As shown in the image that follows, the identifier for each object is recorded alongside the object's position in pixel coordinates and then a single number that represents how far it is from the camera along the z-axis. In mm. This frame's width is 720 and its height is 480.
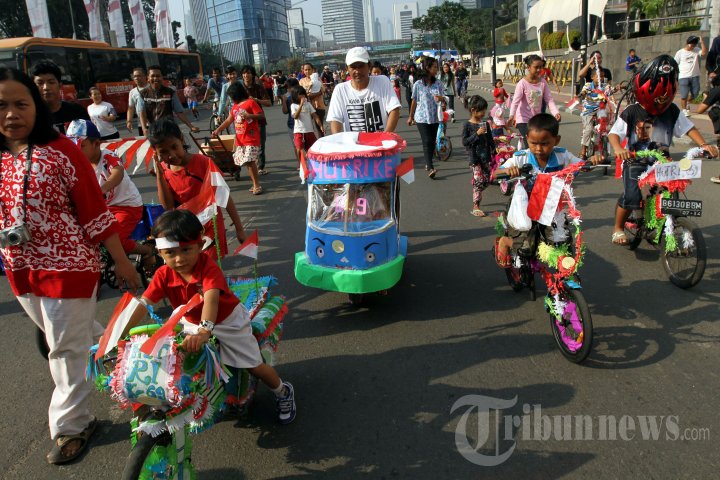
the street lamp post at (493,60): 31752
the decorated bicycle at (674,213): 4125
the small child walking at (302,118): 9016
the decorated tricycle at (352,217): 4117
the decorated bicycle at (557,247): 3318
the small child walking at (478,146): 6992
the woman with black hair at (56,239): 2572
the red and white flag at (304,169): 4449
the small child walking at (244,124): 8547
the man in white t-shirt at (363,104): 5395
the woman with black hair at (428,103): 8625
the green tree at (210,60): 66062
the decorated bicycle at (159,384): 2186
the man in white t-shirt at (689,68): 12555
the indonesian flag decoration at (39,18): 25344
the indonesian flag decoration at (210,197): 3533
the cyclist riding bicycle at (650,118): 4504
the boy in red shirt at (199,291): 2498
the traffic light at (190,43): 69688
